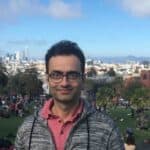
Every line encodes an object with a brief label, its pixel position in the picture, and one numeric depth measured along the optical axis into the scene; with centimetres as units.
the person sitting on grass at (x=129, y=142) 548
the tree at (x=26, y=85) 3723
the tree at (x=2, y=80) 3235
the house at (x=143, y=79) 4701
